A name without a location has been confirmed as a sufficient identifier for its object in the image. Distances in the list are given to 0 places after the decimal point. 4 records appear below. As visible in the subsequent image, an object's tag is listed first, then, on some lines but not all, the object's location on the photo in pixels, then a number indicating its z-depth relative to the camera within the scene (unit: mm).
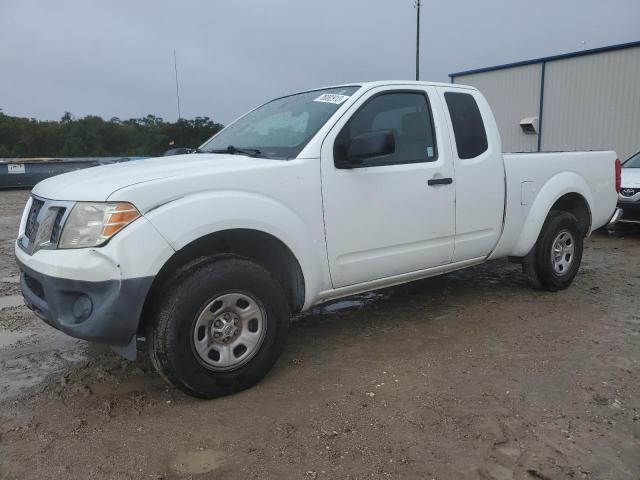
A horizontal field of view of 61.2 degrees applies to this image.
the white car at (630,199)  8305
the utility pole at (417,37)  25266
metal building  15758
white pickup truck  2762
